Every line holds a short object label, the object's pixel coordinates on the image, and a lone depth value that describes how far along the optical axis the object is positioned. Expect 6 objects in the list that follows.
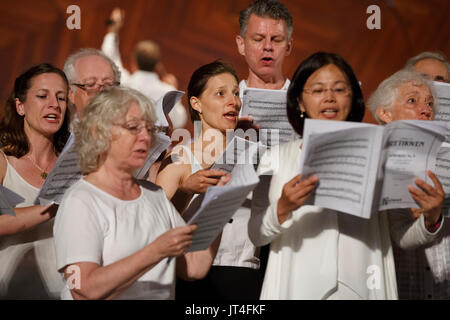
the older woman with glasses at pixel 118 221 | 4.11
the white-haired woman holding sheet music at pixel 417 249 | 6.13
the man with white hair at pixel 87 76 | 7.08
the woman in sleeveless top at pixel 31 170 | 5.75
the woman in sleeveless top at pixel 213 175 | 5.69
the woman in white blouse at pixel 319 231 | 4.62
